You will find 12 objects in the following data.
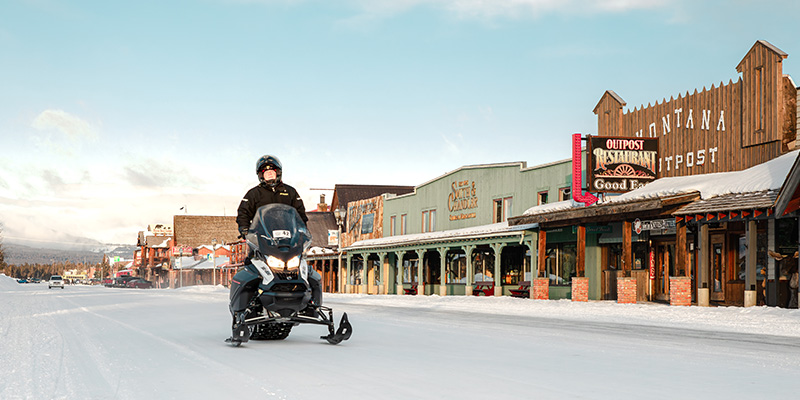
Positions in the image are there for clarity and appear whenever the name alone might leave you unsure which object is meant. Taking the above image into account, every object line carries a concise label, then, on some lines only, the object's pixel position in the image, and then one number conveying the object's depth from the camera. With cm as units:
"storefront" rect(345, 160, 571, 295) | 3544
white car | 7244
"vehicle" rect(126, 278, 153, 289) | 10325
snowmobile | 941
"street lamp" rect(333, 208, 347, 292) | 4819
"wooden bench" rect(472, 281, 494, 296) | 3741
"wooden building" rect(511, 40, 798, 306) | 2270
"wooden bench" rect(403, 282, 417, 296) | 4620
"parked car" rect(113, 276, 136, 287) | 10762
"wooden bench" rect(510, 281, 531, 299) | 3388
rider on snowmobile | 1013
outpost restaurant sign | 2841
